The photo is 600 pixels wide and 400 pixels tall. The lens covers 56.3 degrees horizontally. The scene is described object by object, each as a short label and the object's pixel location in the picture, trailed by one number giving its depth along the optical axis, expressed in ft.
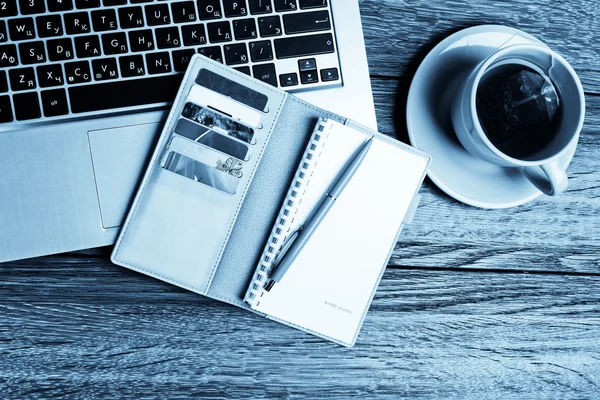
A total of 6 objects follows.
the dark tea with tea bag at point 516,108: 1.69
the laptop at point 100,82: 1.62
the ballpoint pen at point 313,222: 1.69
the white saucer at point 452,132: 1.79
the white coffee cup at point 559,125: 1.57
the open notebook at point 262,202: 1.65
